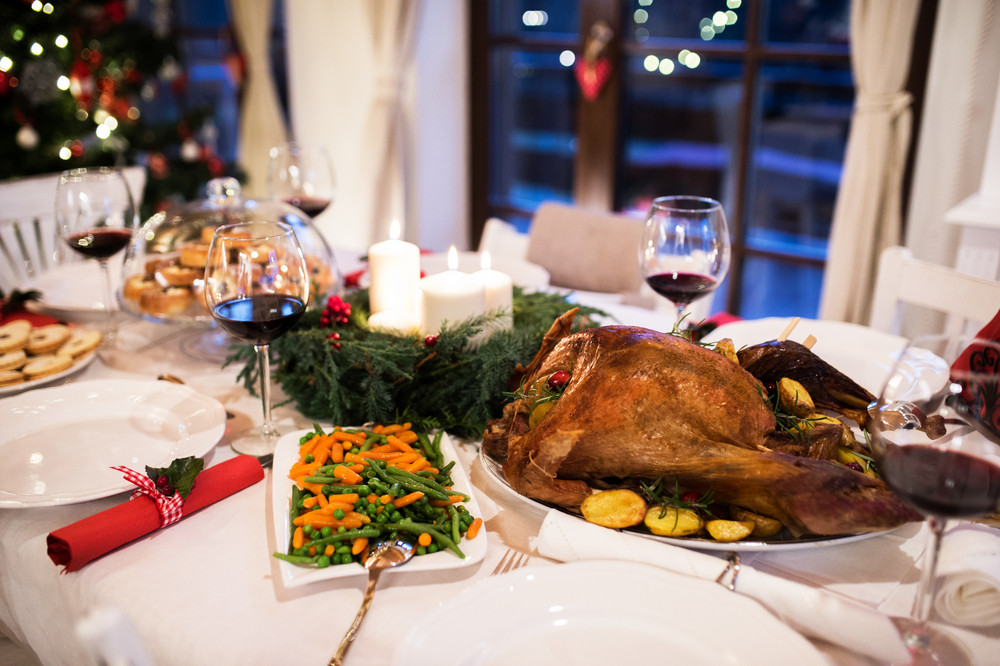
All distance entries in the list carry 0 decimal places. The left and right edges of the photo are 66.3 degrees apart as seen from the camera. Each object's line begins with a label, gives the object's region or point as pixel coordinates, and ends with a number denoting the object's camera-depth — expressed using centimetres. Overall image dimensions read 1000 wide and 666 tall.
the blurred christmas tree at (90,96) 331
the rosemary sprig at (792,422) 98
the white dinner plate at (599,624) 74
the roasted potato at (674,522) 89
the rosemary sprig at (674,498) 92
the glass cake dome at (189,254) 152
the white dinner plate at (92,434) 105
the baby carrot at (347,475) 97
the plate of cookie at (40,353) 135
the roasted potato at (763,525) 90
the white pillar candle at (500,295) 131
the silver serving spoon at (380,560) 82
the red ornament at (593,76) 361
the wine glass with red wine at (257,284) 108
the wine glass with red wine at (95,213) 152
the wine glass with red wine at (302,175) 200
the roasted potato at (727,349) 111
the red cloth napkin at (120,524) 90
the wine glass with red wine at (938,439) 69
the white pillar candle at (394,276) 136
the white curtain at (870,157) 262
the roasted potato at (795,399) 103
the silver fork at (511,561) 91
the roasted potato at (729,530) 88
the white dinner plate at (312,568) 83
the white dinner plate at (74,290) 172
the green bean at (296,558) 84
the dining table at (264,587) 80
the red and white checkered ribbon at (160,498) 96
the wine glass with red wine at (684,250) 129
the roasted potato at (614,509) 91
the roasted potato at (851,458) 97
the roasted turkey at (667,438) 87
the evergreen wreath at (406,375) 119
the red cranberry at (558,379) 104
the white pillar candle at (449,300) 125
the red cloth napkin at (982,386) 72
